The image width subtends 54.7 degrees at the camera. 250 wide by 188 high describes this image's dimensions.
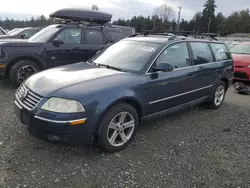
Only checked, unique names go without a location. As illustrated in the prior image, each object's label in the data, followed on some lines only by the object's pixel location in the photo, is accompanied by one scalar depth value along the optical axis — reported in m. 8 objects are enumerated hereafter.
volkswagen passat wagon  2.95
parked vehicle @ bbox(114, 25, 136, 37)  9.26
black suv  6.15
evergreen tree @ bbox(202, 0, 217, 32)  71.44
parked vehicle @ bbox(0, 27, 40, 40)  12.50
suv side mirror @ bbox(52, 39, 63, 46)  6.66
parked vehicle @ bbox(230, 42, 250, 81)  7.97
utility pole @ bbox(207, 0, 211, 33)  68.62
